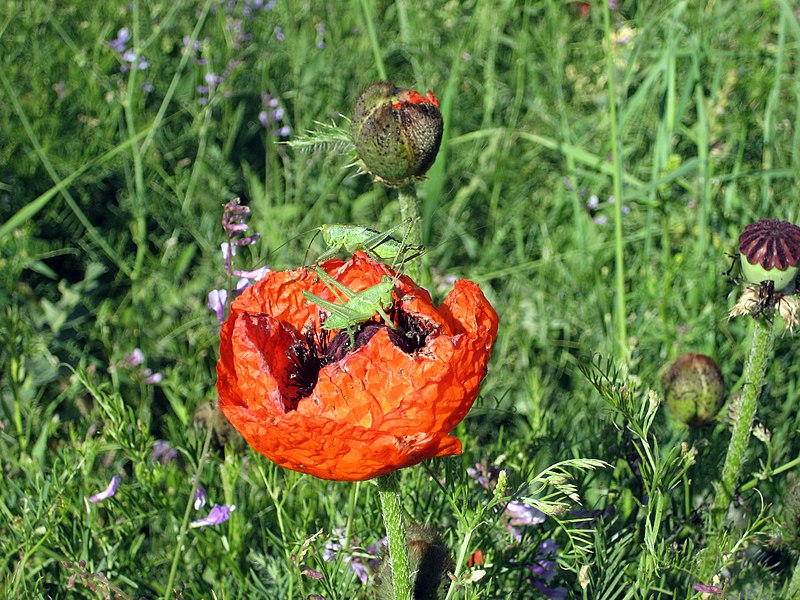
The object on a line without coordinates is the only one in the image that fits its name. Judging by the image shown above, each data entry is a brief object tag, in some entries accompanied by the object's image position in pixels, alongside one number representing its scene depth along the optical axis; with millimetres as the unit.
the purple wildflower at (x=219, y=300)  665
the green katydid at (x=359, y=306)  584
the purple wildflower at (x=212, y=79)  906
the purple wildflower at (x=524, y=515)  656
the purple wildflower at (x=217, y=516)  653
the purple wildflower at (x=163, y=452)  753
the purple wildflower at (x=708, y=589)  608
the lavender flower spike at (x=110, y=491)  665
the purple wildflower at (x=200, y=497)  666
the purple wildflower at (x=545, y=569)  662
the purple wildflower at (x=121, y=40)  906
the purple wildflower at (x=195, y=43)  972
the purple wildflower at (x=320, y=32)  1045
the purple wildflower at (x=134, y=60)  846
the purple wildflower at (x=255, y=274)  670
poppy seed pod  616
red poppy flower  561
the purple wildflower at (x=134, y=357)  781
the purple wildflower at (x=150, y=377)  768
